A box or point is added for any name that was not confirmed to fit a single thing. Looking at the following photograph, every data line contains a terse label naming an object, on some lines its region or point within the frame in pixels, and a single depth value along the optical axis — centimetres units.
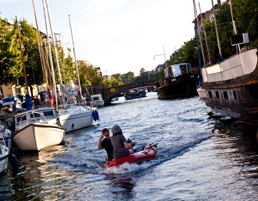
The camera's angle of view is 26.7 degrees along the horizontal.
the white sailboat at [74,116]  3894
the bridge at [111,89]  11180
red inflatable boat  1791
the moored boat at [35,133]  2864
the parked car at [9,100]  5469
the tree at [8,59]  4784
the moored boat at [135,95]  15338
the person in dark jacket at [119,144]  1769
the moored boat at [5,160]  2066
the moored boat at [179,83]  7791
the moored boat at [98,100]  10338
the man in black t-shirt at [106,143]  1867
